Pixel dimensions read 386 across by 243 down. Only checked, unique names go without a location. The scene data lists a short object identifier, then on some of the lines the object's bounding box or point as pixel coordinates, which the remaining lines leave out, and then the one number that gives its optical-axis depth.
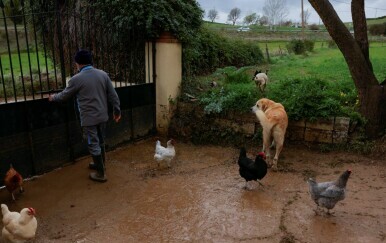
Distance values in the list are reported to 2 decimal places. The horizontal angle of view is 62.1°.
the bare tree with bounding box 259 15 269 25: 57.88
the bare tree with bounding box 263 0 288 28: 56.09
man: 4.83
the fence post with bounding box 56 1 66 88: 5.32
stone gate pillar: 7.27
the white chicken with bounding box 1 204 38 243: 3.45
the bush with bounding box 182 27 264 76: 8.15
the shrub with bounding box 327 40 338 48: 27.83
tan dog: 5.57
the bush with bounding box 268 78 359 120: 6.53
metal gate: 5.00
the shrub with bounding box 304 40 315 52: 22.99
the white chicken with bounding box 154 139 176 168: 5.73
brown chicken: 4.46
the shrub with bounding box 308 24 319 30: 49.72
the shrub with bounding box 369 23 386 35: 36.03
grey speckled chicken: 4.09
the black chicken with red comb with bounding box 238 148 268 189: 4.85
